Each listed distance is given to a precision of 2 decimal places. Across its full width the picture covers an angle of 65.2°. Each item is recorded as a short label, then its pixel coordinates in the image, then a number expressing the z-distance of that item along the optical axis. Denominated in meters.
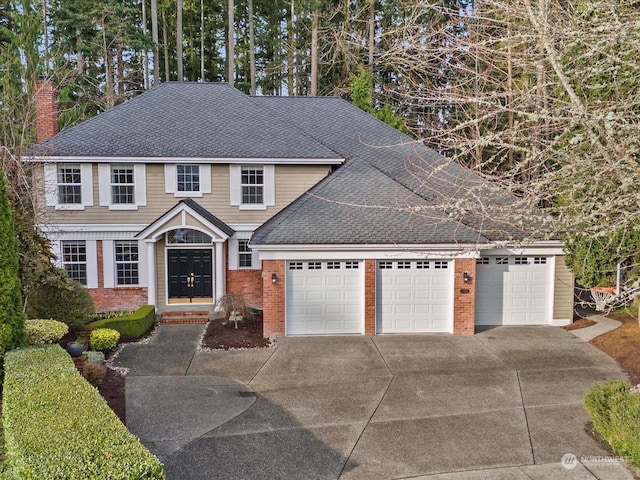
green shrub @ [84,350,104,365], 11.41
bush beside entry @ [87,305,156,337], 14.41
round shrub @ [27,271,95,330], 13.19
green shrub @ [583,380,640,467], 7.23
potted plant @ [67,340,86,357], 11.02
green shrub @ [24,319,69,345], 10.67
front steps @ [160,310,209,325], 16.56
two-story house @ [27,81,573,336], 14.76
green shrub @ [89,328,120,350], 13.01
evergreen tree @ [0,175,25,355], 9.16
